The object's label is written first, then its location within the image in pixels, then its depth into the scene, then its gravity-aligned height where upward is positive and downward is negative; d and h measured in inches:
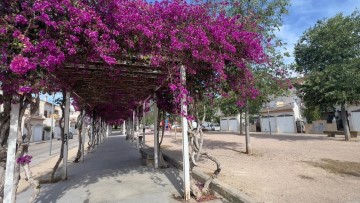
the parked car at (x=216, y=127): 2265.5 +21.3
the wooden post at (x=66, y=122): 317.9 +14.1
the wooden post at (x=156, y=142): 363.8 -14.8
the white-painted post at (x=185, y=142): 217.0 -9.3
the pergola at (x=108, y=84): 199.6 +53.8
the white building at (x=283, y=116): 1510.6 +64.8
